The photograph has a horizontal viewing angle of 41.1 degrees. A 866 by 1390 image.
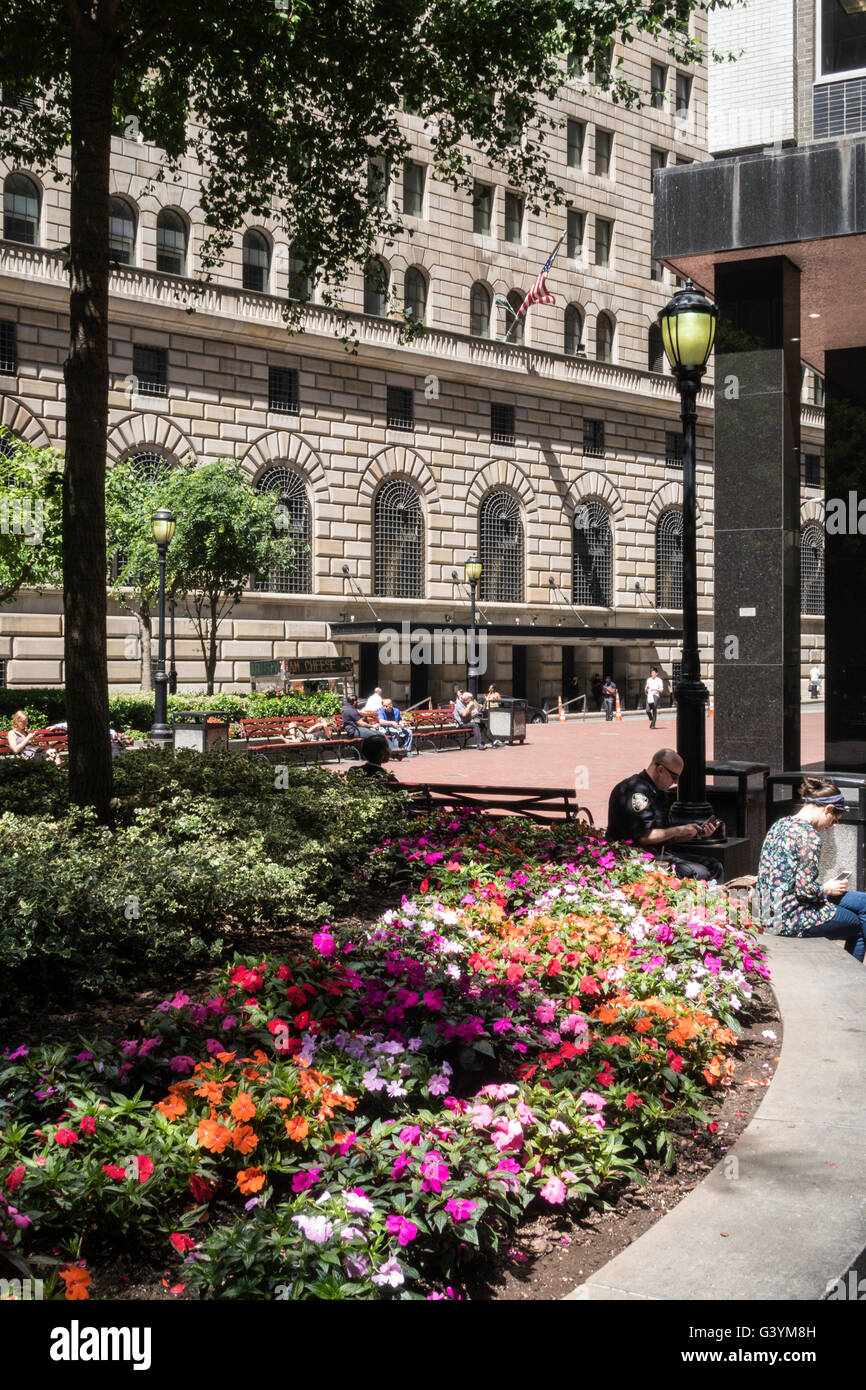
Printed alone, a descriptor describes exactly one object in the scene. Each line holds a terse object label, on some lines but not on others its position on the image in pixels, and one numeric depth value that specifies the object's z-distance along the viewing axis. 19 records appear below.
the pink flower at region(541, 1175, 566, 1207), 3.86
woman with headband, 7.30
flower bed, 3.42
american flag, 37.31
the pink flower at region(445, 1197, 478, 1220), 3.48
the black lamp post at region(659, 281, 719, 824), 8.79
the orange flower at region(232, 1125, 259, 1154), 3.71
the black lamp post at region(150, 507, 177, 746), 21.47
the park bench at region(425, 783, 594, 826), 10.39
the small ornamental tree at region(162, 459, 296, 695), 29.11
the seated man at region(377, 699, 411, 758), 26.73
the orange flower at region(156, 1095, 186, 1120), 3.88
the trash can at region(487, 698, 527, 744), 30.47
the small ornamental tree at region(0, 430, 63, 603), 22.83
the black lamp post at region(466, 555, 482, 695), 31.78
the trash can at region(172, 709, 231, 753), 23.20
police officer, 8.52
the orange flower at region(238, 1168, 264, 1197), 3.55
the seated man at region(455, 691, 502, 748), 29.34
